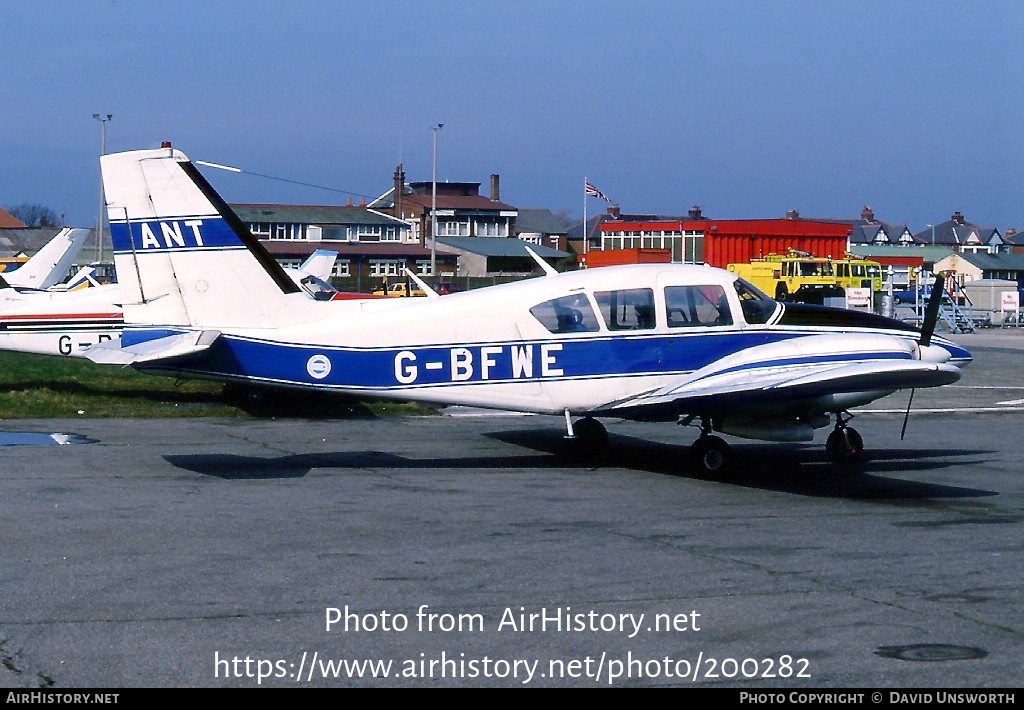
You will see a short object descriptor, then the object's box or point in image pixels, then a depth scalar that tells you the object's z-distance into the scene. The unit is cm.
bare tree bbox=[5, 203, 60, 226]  17650
